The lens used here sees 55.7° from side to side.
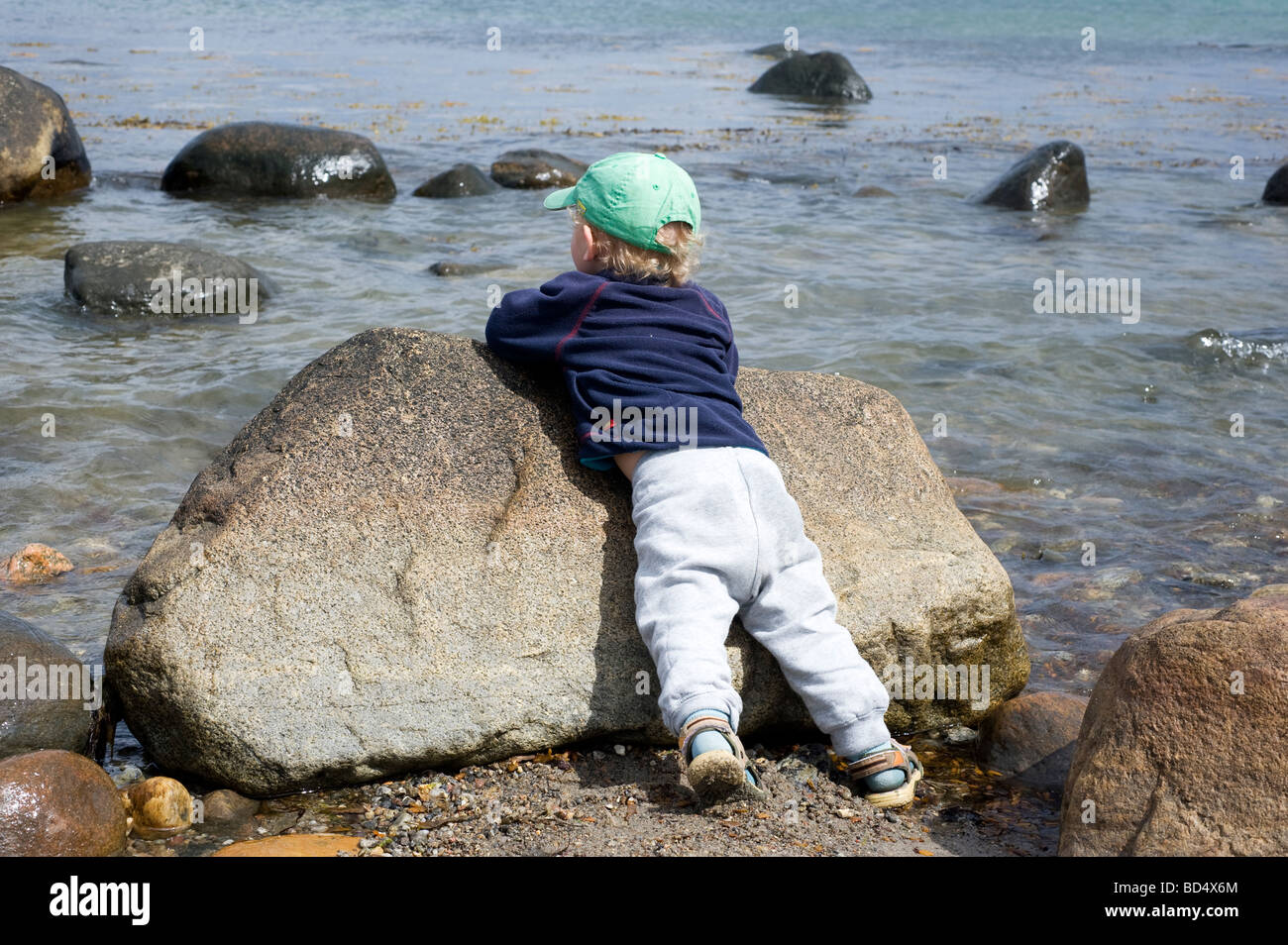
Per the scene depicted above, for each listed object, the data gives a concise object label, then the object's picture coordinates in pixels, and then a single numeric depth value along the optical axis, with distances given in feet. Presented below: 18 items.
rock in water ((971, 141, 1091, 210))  42.50
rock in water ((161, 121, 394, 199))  42.19
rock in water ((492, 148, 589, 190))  44.83
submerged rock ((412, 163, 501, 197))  43.15
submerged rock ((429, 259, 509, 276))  32.68
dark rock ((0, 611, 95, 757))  11.46
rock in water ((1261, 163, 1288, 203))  44.01
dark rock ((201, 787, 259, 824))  10.94
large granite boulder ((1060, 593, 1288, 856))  9.18
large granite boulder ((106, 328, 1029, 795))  11.00
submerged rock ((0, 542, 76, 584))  16.20
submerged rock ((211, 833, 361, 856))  10.26
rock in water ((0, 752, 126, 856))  9.89
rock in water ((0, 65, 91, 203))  39.01
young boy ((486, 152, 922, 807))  10.80
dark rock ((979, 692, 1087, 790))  12.13
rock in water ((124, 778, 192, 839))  10.78
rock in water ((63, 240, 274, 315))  28.50
